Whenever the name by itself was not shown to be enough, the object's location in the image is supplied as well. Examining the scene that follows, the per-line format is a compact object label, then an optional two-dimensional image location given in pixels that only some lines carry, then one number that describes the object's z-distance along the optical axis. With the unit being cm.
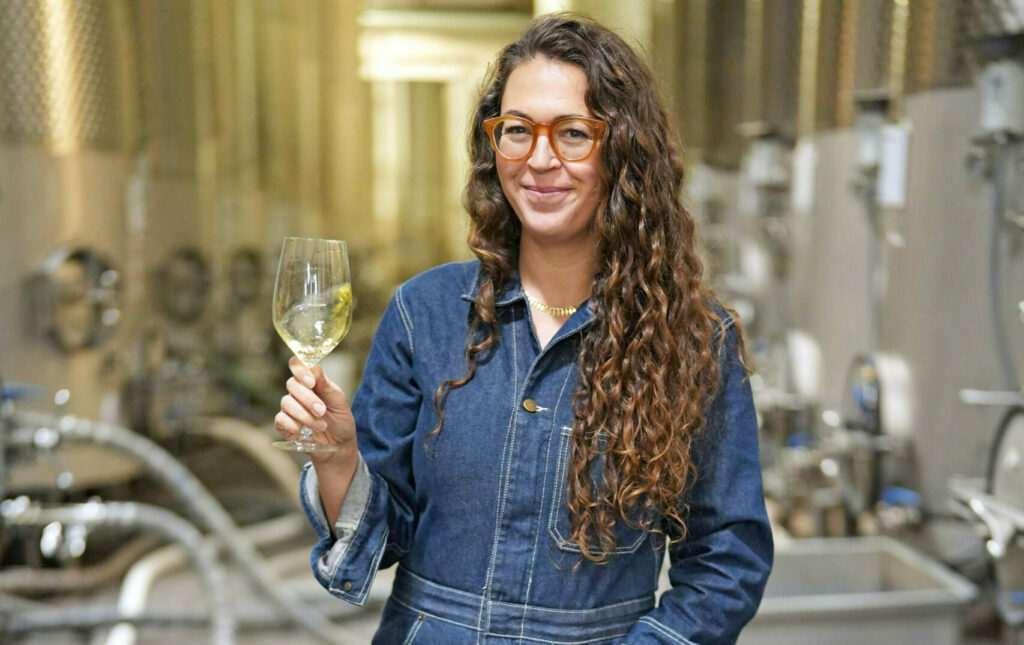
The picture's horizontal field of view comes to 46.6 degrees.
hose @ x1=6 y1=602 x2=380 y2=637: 364
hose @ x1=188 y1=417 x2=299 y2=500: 495
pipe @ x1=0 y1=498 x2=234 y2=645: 327
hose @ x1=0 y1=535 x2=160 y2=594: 361
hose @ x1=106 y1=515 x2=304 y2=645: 385
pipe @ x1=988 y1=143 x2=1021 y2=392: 261
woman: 139
